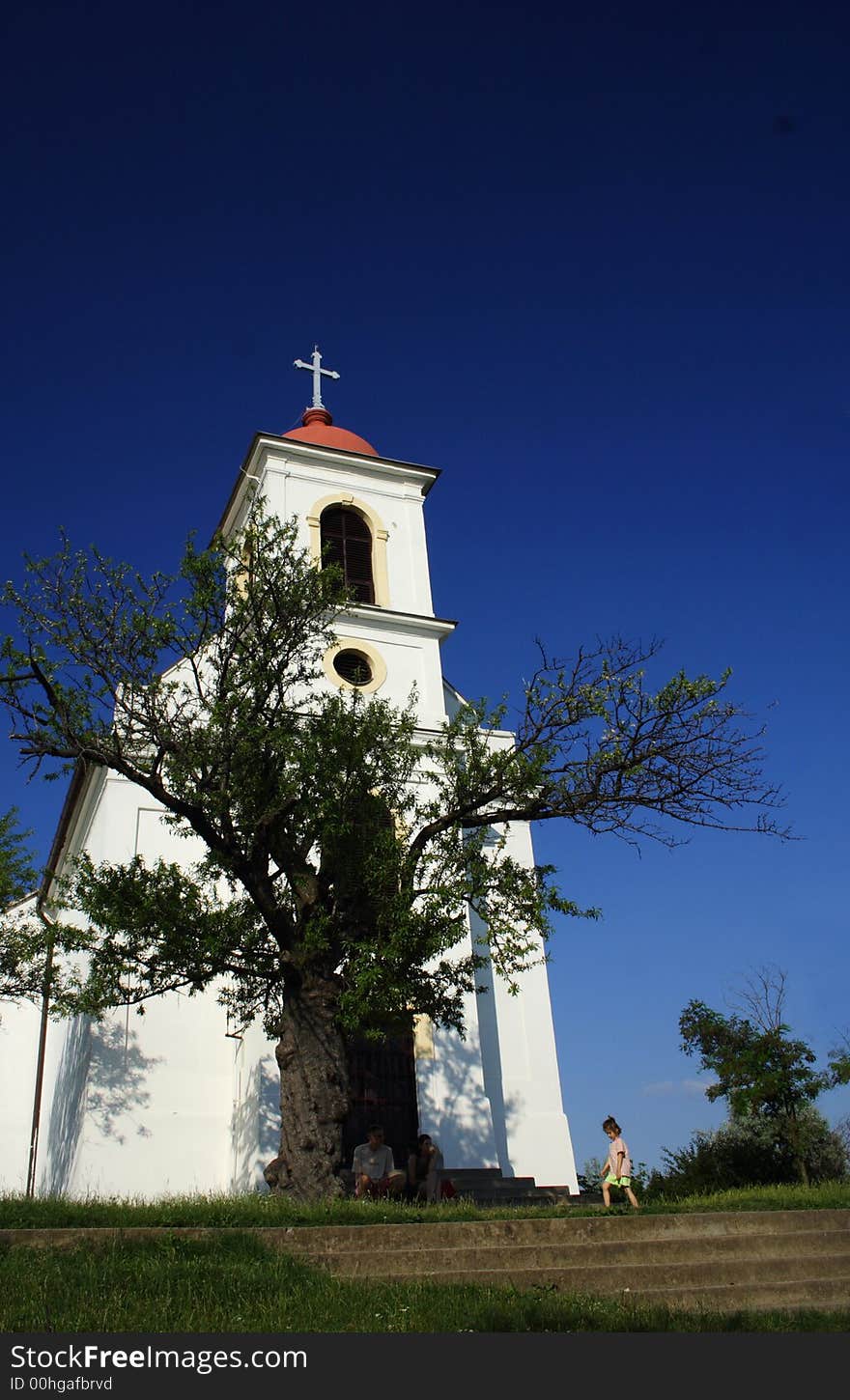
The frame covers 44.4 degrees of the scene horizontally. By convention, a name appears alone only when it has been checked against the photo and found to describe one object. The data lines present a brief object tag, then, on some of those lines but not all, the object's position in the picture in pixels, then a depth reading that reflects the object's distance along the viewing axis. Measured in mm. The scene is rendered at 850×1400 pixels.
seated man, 13273
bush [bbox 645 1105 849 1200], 18078
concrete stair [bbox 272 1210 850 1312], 7844
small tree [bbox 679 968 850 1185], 18266
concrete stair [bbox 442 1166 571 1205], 15828
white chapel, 17203
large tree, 12078
